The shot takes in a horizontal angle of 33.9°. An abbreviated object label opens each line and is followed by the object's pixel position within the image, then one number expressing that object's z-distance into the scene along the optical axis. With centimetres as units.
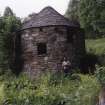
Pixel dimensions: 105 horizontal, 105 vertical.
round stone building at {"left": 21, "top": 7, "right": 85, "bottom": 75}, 1141
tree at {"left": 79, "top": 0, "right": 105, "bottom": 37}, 1332
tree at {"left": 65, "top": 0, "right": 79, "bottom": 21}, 2280
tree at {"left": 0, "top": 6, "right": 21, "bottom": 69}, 1159
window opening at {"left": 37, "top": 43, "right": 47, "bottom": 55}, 1158
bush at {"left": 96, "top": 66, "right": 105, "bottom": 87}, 715
